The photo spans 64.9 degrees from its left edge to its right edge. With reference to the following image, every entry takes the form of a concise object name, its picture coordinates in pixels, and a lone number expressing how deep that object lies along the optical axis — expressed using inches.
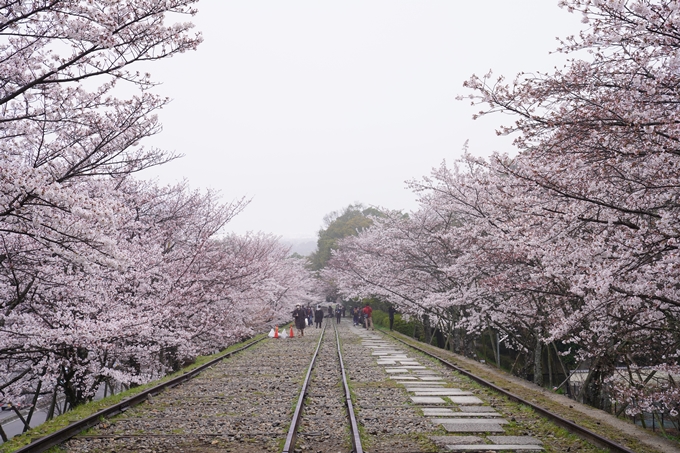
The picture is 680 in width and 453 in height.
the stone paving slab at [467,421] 316.8
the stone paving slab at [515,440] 270.1
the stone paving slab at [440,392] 421.1
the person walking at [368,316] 1413.6
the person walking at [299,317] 1151.6
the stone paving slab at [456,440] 269.9
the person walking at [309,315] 1817.2
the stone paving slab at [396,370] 567.2
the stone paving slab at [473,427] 296.5
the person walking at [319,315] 1434.5
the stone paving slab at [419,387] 440.5
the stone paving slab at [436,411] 341.1
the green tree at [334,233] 3078.2
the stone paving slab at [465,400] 387.5
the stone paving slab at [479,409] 358.0
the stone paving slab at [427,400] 385.1
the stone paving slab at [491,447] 257.3
